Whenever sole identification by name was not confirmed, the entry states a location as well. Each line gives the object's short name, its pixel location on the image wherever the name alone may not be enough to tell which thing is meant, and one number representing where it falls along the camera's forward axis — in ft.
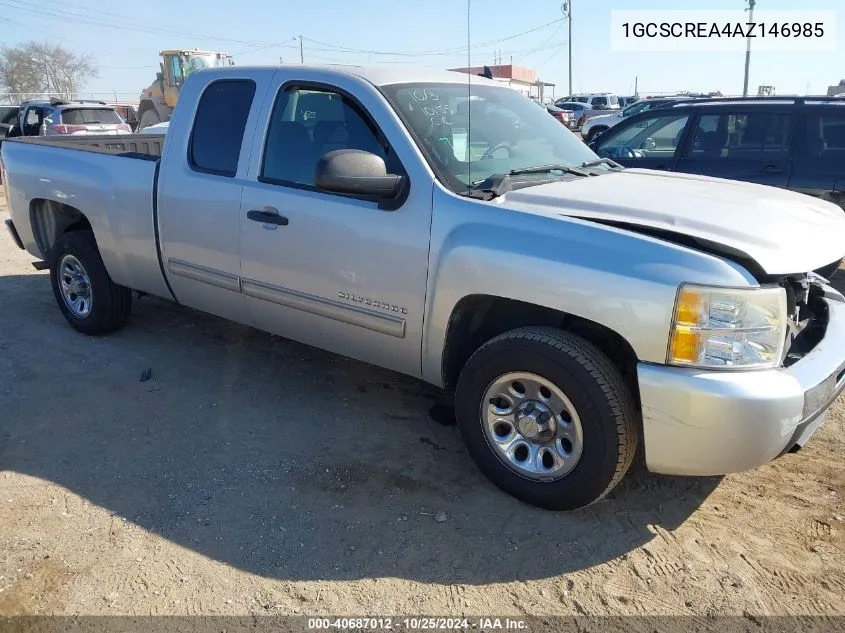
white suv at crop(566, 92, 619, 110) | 113.39
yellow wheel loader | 83.41
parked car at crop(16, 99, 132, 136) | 53.98
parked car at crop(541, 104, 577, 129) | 83.16
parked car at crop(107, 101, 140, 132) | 93.20
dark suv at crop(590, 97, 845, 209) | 21.59
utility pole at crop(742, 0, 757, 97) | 120.62
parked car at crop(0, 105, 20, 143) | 62.49
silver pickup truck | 8.70
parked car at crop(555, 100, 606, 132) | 77.97
